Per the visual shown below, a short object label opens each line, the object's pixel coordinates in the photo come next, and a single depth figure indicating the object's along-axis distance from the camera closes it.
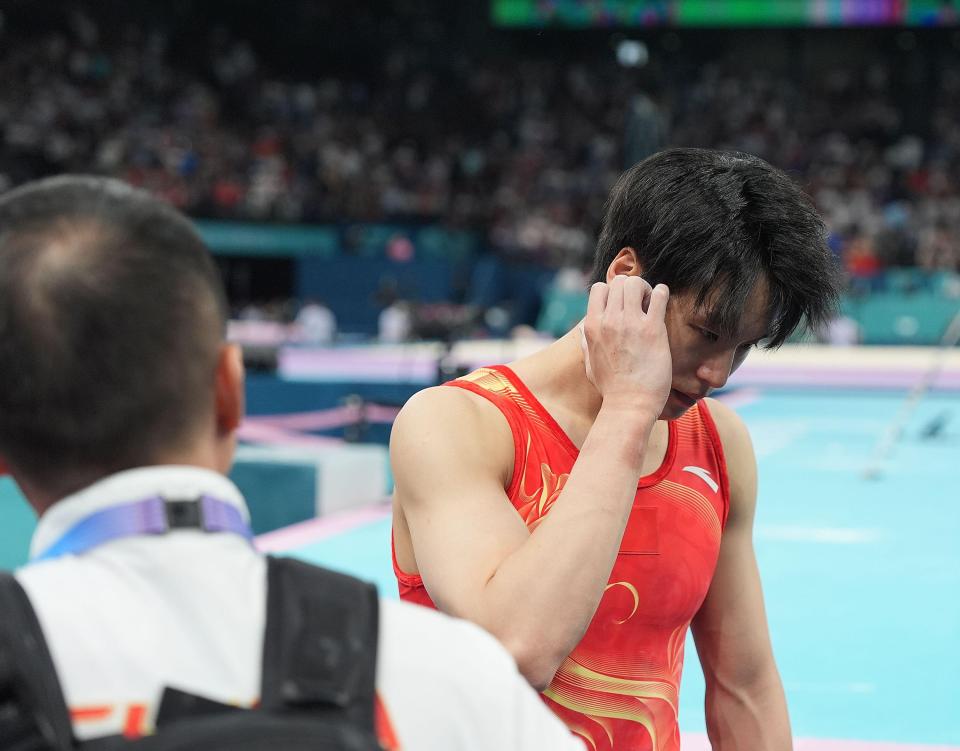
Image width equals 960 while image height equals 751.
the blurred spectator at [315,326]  17.77
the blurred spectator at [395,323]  17.85
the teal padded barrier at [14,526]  5.72
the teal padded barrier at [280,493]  6.58
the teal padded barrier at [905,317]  18.12
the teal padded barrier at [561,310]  18.56
